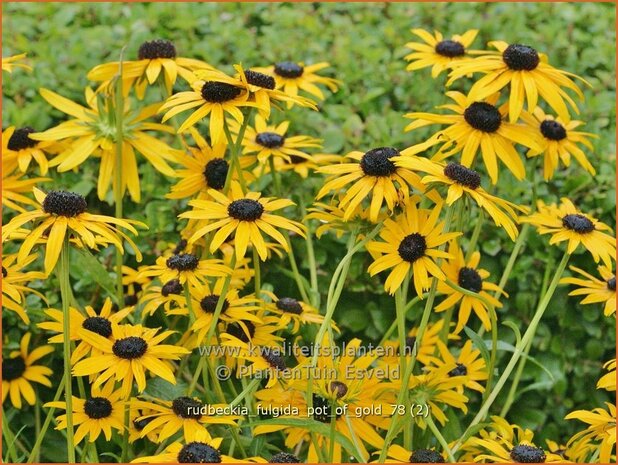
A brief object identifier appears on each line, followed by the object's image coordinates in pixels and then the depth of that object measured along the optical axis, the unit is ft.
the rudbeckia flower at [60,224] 5.79
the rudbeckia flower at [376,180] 6.11
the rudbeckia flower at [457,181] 5.90
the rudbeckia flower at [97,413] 6.44
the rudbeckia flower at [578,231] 7.12
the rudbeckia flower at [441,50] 8.30
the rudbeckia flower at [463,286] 7.52
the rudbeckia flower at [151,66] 7.59
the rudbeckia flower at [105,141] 7.35
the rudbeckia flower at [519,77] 6.79
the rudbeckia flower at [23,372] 7.95
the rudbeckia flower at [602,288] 7.61
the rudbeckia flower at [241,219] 6.12
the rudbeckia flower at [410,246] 6.07
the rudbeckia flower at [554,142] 7.83
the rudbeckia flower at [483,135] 6.76
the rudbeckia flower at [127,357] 6.14
